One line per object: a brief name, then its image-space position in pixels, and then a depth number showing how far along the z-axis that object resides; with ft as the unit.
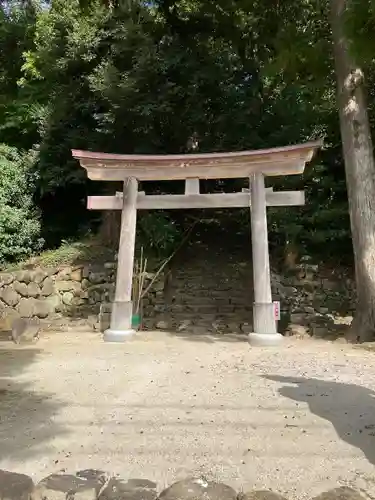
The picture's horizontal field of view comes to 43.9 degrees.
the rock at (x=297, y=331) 28.94
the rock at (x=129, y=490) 8.09
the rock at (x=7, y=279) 35.53
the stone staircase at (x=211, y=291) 32.24
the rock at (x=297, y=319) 30.66
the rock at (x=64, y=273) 36.19
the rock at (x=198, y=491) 7.99
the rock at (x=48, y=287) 35.42
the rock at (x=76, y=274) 36.35
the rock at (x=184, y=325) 30.70
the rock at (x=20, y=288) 35.32
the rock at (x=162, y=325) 31.54
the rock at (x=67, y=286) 35.91
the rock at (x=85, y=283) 36.09
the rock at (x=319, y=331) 28.54
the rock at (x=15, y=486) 8.14
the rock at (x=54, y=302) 35.22
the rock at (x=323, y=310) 32.50
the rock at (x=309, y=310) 31.62
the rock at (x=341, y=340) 25.31
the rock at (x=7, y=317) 30.57
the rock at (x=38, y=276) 35.40
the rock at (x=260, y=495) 7.95
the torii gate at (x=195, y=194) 25.16
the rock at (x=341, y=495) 7.95
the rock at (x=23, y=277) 35.40
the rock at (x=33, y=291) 35.27
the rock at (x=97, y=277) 35.81
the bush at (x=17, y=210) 37.99
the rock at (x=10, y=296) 35.19
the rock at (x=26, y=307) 34.66
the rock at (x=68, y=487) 8.08
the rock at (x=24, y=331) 24.85
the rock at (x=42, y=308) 34.88
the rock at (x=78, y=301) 35.63
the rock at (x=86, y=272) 36.14
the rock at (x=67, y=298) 35.63
